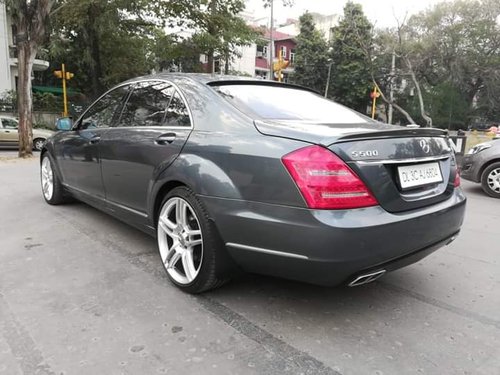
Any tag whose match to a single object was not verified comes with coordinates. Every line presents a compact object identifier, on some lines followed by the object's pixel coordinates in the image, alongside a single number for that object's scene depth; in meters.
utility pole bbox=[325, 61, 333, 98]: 38.49
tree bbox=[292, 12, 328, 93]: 41.69
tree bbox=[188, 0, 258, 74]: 20.81
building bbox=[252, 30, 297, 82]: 48.65
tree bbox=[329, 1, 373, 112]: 39.34
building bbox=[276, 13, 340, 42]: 54.16
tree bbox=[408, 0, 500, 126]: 34.72
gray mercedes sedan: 2.33
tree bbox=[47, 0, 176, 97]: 19.92
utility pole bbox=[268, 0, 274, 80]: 21.82
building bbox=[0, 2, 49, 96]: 24.88
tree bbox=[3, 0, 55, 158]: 11.59
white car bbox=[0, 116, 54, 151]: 16.52
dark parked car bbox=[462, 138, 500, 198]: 7.14
